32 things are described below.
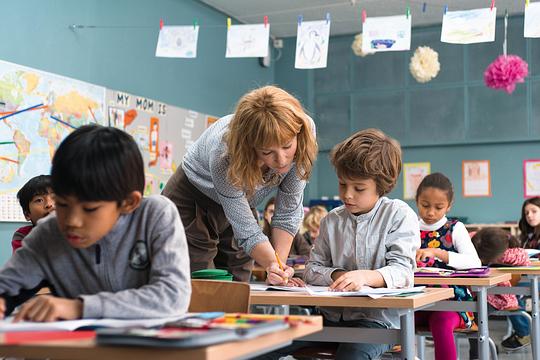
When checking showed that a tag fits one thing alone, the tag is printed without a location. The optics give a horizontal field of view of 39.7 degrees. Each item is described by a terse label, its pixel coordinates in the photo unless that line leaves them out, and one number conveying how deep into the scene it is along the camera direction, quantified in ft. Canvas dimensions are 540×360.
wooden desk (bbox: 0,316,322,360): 2.97
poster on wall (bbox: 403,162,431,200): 27.61
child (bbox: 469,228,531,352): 11.80
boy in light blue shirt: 7.01
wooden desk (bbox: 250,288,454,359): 5.49
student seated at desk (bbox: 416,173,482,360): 9.70
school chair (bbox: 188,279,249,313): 4.95
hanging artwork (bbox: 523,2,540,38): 15.51
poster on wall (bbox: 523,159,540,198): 26.18
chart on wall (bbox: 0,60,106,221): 16.51
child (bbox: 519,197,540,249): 17.83
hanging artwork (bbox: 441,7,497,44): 15.79
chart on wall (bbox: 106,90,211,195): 20.33
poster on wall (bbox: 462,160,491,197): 26.76
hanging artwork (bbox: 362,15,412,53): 17.04
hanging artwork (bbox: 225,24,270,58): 17.93
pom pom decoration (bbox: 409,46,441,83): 22.21
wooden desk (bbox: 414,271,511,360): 8.20
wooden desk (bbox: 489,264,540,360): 11.50
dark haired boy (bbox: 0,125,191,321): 3.97
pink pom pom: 20.79
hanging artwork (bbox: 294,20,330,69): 17.88
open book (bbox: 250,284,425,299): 5.71
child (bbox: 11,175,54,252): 10.55
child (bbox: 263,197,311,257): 19.04
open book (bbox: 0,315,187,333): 3.56
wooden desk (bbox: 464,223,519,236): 24.50
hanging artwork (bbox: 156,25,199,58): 18.61
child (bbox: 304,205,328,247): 19.66
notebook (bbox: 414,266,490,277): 8.55
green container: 6.45
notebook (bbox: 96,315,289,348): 2.97
